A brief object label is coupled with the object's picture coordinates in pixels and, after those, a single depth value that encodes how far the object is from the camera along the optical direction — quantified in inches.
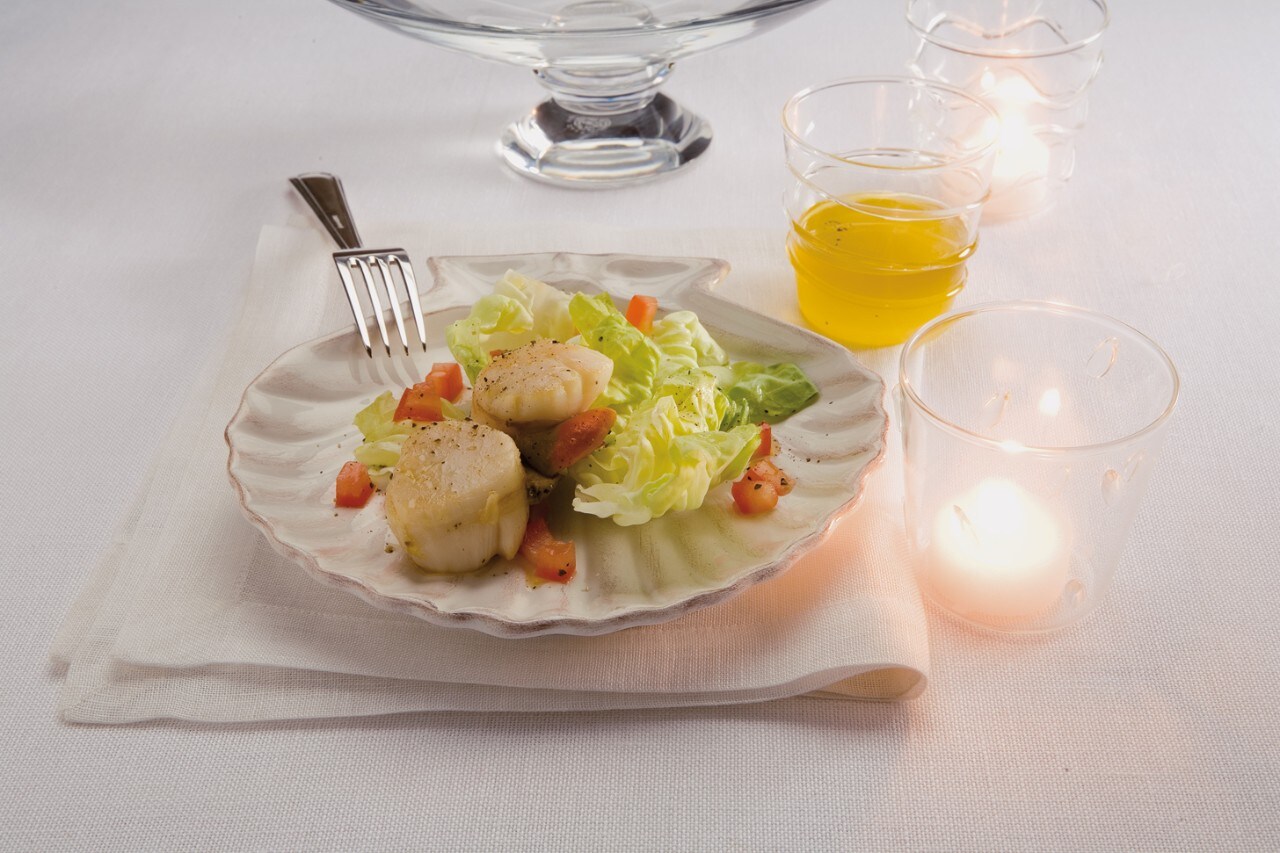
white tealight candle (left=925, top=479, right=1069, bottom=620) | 27.7
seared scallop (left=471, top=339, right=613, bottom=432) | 28.6
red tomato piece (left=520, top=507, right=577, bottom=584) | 27.9
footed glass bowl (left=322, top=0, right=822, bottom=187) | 34.8
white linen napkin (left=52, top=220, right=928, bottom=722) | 27.5
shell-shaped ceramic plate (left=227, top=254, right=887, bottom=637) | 27.3
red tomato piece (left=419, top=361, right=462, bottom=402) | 30.8
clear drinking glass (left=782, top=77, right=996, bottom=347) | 32.3
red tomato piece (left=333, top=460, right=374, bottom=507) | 29.1
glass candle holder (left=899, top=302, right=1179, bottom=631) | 27.2
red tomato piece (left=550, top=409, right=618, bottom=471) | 28.9
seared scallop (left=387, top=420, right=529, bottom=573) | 27.5
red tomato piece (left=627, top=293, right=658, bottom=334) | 31.6
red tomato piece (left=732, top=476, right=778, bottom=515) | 28.7
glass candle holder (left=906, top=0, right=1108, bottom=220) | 36.2
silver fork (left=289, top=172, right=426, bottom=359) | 32.0
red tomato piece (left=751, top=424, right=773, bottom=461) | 29.7
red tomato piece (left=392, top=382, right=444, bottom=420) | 30.0
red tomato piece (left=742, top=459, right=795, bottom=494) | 29.1
